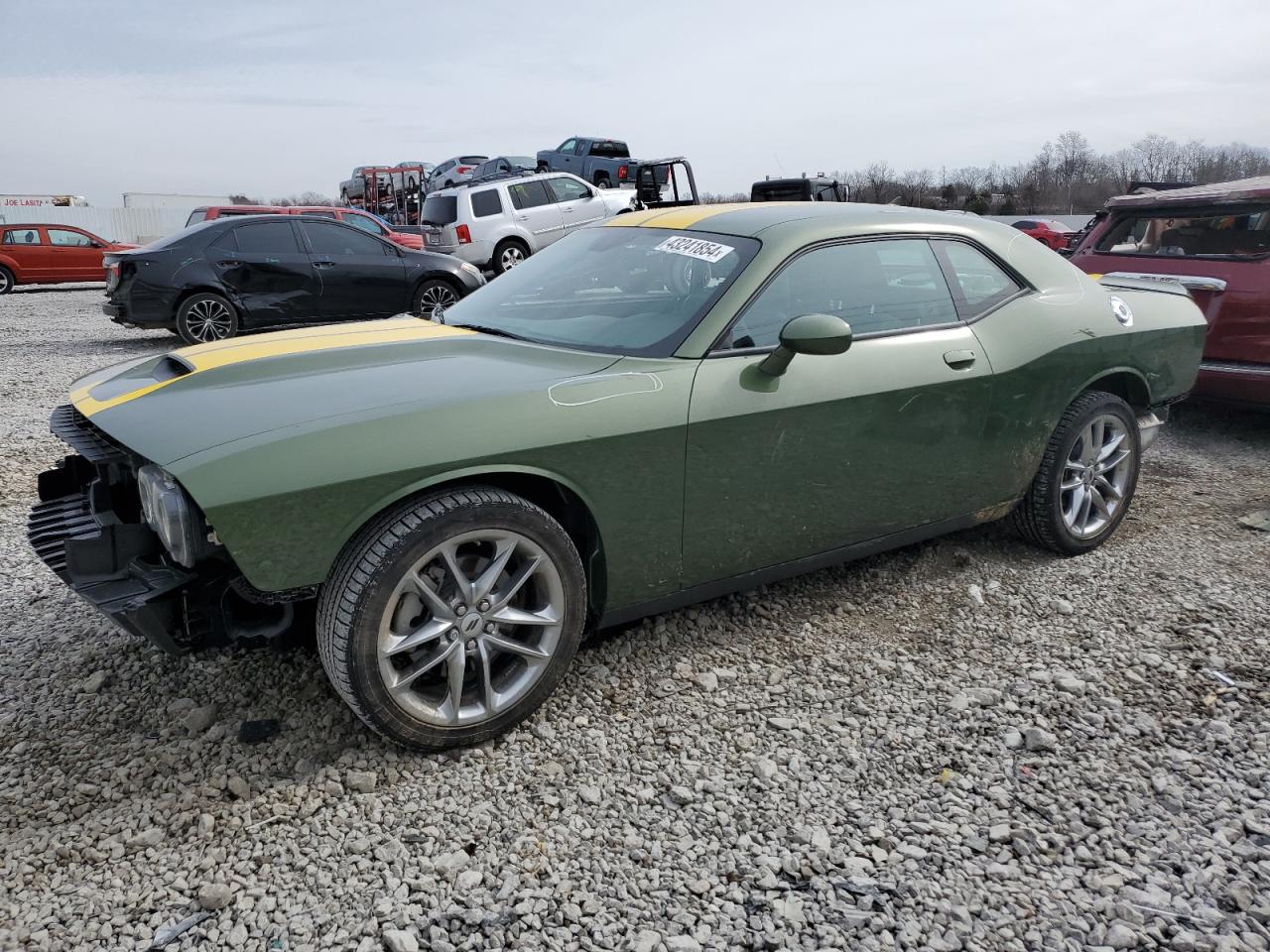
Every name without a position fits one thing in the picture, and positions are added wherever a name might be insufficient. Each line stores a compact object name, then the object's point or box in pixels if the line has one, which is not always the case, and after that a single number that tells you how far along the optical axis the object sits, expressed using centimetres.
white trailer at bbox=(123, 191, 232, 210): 4088
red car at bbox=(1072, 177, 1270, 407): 572
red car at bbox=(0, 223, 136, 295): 1758
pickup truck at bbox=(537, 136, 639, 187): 2604
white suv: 1550
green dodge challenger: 237
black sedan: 944
